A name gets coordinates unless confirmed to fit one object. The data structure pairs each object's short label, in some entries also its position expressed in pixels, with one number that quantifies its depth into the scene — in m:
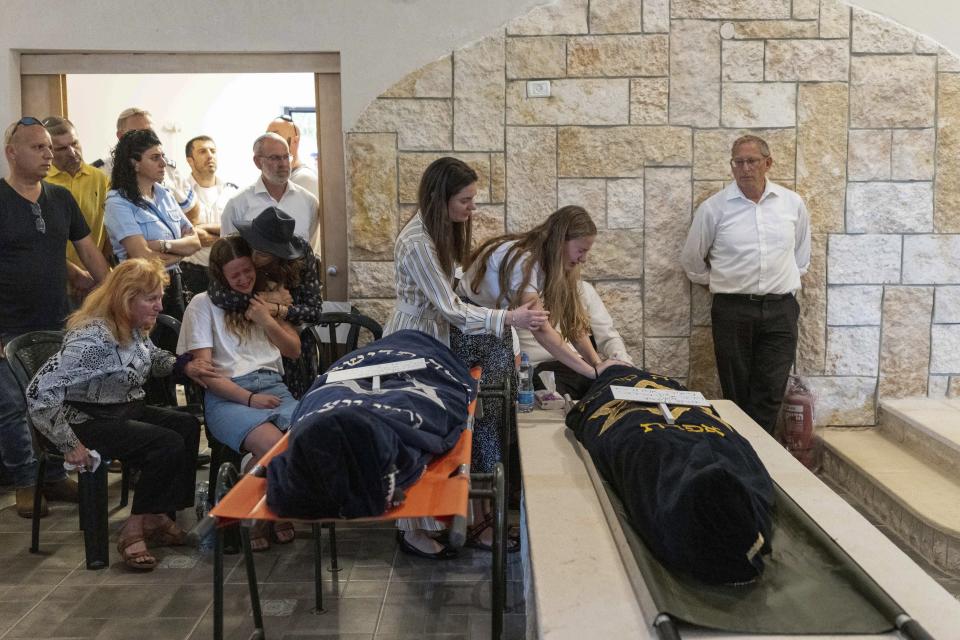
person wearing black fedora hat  3.46
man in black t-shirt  3.76
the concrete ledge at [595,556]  1.89
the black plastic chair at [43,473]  3.21
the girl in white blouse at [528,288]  3.48
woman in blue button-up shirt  4.06
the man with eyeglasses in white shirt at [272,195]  4.31
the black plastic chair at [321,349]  3.43
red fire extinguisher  4.54
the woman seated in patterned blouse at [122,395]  3.14
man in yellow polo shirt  4.22
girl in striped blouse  3.19
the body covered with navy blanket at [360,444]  2.01
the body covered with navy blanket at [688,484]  1.99
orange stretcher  2.09
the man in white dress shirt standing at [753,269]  4.34
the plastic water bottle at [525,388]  3.62
